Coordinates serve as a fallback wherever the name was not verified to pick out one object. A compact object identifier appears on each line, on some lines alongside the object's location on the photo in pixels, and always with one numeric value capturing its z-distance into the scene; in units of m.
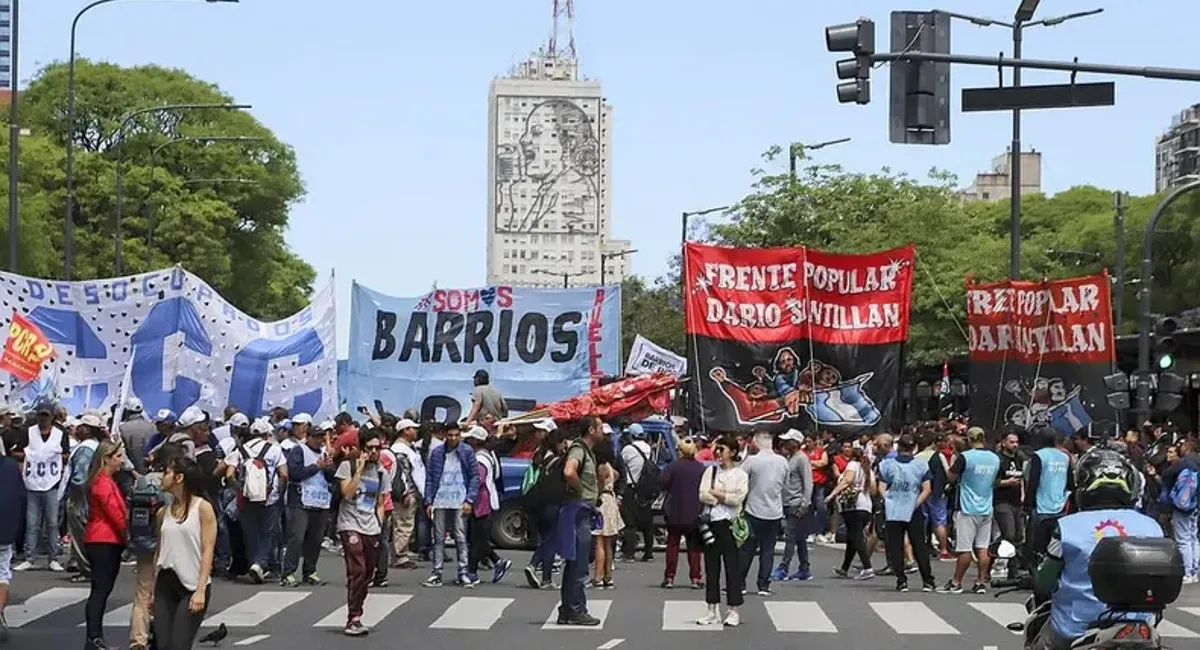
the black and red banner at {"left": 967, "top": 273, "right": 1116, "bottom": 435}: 26.77
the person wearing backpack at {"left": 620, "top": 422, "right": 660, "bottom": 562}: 25.03
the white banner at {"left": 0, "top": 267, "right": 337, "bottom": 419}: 27.39
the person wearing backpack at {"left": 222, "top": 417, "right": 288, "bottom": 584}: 20.83
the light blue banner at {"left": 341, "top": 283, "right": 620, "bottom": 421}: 30.23
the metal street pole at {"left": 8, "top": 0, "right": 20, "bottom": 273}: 33.47
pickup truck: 25.92
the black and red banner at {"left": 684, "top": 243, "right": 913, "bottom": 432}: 23.00
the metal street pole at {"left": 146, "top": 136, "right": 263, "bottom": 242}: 57.95
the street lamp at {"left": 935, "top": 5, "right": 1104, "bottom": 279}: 26.86
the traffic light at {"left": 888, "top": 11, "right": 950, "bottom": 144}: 18.53
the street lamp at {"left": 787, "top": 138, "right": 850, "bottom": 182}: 56.53
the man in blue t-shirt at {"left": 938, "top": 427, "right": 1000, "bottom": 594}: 20.88
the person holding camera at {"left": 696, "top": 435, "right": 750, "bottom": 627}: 17.39
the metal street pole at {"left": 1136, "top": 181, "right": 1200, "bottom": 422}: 28.84
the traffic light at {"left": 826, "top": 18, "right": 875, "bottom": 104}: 18.27
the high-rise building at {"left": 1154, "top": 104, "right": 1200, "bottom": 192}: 168.75
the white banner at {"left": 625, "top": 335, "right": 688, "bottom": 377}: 43.09
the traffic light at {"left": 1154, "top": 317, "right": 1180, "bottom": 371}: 28.41
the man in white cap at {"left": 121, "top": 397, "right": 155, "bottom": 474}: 21.62
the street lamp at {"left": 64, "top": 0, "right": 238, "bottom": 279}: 39.03
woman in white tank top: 12.11
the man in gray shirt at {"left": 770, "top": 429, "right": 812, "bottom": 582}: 22.52
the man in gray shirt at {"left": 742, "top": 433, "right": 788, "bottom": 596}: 20.34
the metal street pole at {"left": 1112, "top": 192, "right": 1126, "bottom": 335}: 56.23
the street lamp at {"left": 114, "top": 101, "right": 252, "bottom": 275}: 47.03
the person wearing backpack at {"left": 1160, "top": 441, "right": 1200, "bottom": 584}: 22.34
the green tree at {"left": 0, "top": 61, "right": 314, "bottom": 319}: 68.50
